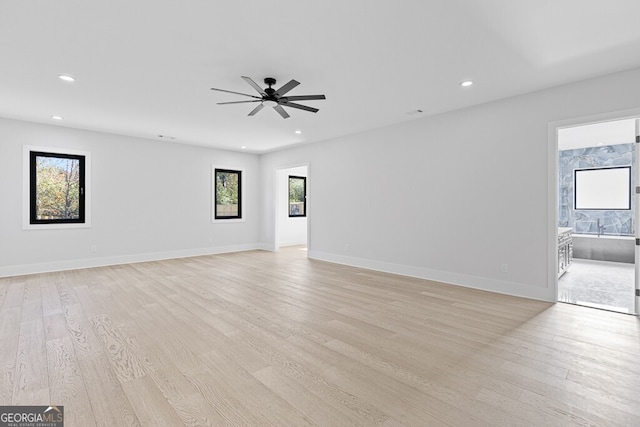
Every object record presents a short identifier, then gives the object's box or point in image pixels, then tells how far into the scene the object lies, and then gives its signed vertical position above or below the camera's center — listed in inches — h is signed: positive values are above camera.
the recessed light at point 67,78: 139.9 +62.6
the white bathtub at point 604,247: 246.4 -30.7
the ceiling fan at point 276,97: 133.4 +53.1
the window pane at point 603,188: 272.8 +21.0
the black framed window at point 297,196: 394.0 +21.0
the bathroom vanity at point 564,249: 200.3 -27.0
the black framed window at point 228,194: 321.1 +19.3
